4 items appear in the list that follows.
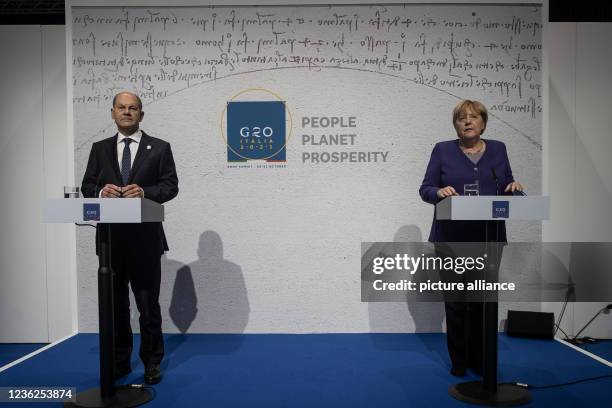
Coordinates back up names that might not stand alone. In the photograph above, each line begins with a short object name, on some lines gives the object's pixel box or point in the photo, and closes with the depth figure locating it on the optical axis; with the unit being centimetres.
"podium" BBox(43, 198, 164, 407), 257
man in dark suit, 321
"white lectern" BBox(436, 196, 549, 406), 264
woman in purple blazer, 329
